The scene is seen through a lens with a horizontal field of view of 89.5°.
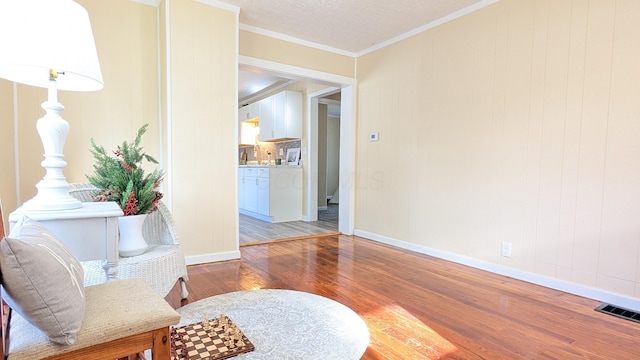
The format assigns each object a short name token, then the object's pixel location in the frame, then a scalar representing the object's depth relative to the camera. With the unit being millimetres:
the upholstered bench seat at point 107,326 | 851
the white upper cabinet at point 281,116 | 5547
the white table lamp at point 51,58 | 1168
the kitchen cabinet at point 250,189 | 5694
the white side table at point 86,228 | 1330
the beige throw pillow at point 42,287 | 779
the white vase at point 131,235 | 1859
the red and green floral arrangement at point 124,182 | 1837
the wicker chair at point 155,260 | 1778
